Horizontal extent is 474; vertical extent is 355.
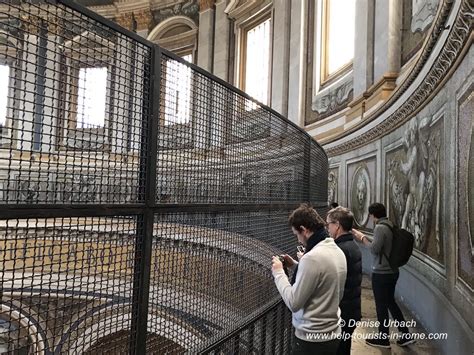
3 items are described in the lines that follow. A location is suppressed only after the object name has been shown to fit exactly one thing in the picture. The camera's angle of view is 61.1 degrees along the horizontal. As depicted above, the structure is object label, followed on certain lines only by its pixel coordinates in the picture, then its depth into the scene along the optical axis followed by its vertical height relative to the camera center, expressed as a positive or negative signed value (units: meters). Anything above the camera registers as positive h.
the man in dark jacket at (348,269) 2.95 -0.53
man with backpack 4.00 -0.85
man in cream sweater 1.99 -0.46
